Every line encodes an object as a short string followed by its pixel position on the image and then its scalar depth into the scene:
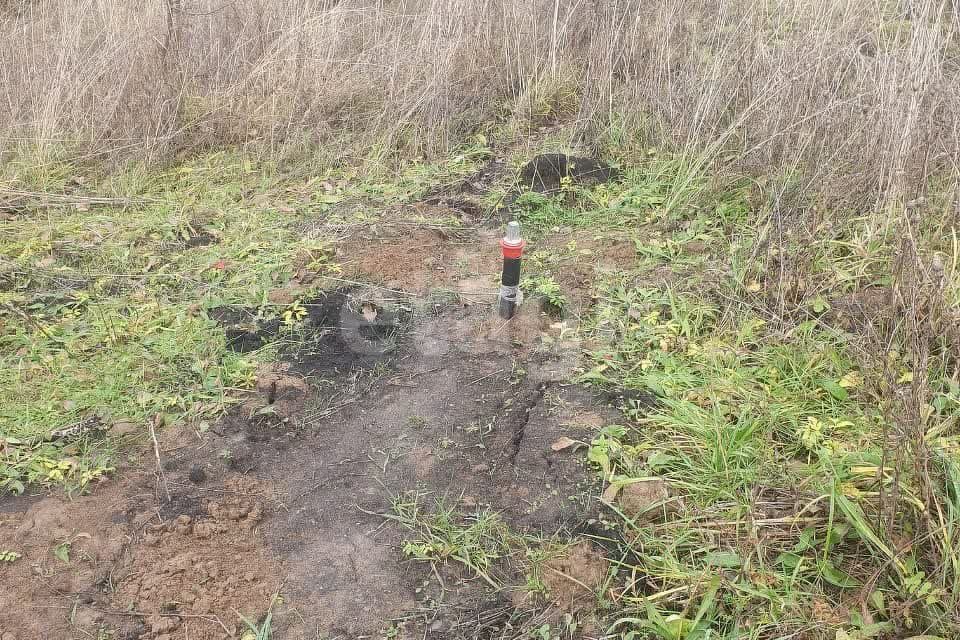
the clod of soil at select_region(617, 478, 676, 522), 2.27
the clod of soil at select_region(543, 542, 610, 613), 2.07
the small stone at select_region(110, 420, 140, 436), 2.76
